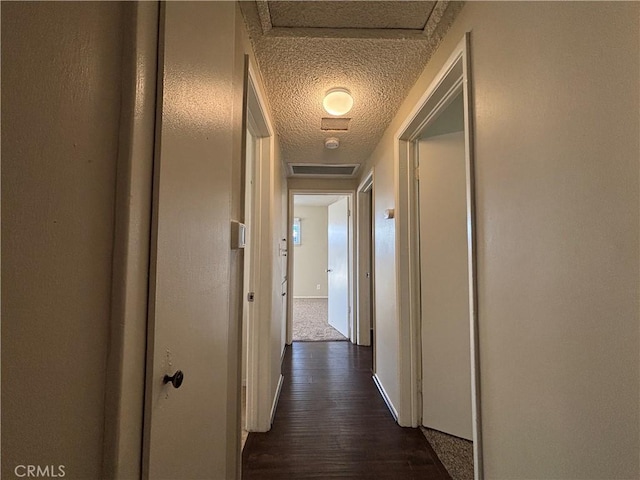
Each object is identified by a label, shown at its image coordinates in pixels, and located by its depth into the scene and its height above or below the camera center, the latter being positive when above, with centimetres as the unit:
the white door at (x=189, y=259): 56 -1
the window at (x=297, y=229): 680 +70
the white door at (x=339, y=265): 383 -15
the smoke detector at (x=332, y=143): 233 +102
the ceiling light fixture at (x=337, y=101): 163 +99
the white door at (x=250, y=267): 180 -8
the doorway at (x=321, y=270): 386 -29
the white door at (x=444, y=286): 169 -20
